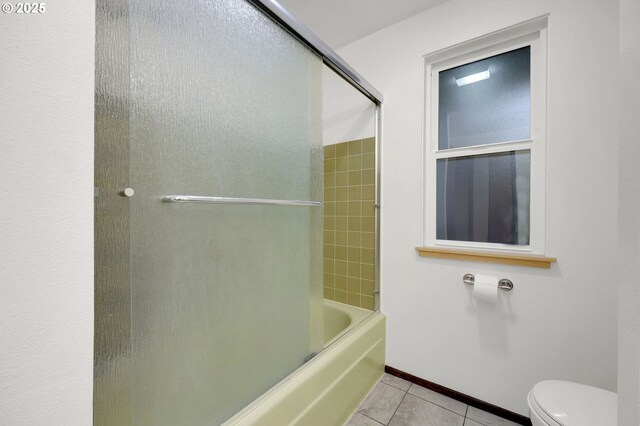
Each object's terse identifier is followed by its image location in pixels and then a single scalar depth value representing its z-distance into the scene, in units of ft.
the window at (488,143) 4.50
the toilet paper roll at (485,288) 4.42
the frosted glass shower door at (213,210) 2.11
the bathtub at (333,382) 3.01
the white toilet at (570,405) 2.87
